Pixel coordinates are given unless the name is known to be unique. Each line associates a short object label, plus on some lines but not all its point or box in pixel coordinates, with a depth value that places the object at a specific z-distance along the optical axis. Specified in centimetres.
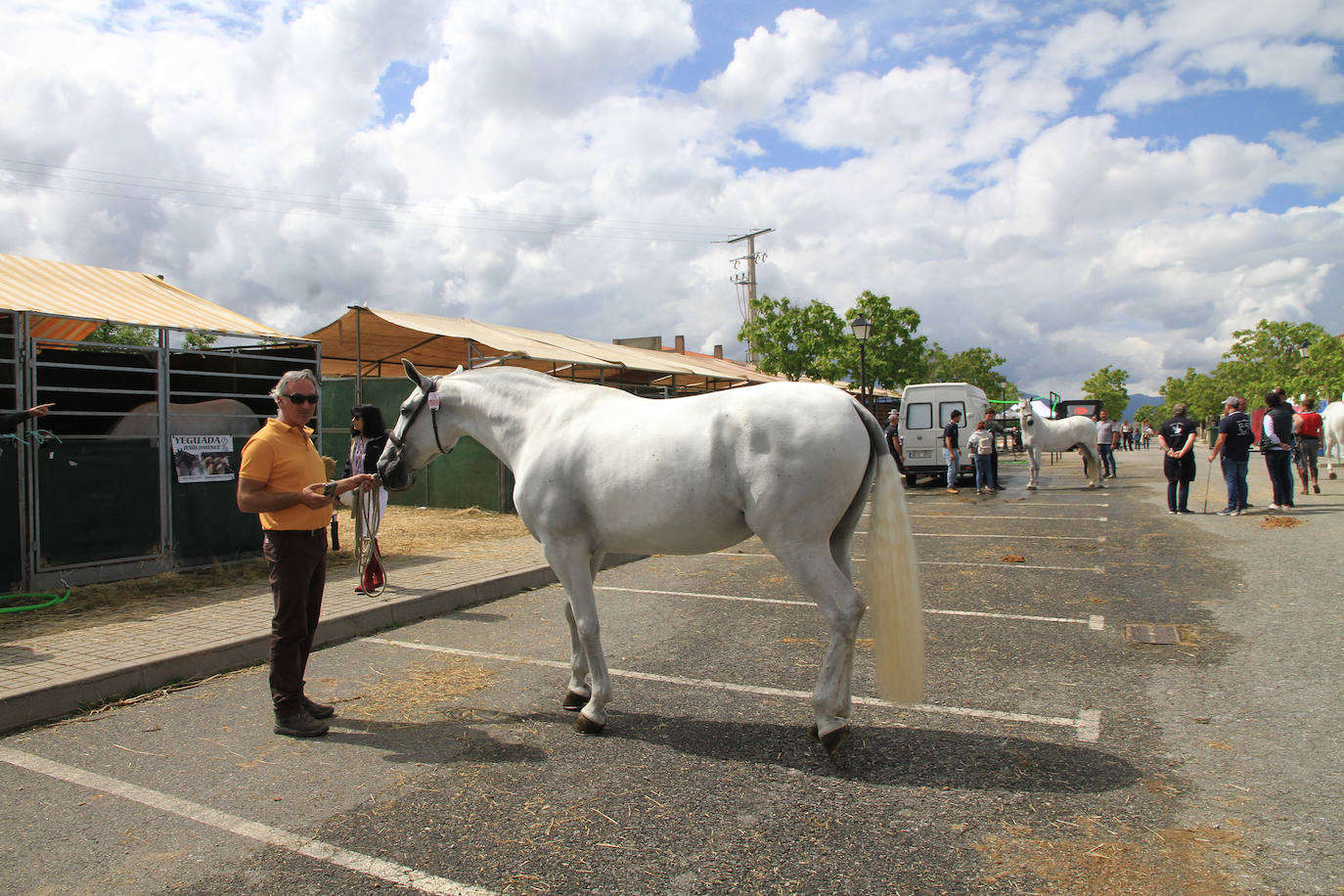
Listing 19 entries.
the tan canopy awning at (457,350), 1424
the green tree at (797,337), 3719
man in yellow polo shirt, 415
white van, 2070
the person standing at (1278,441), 1284
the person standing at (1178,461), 1329
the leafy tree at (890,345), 4019
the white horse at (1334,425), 2050
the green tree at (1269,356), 4741
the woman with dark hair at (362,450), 736
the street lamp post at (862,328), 1952
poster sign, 861
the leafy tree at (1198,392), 7344
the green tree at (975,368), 6644
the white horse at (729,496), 383
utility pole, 4784
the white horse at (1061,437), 2020
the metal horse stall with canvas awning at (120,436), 736
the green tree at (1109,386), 11178
